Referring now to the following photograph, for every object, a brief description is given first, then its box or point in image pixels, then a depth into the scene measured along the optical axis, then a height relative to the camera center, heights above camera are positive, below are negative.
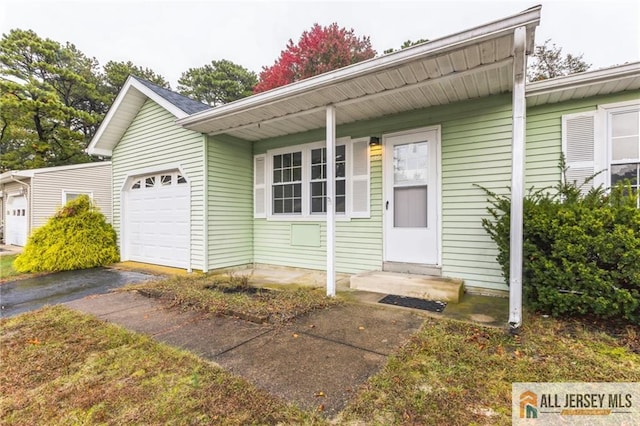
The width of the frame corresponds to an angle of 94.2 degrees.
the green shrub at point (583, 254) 2.83 -0.43
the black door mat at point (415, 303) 3.68 -1.19
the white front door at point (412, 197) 4.75 +0.25
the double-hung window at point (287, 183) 6.22 +0.59
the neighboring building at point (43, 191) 10.78 +0.75
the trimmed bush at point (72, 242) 6.58 -0.77
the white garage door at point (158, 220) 6.43 -0.23
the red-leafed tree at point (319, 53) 15.55 +8.45
